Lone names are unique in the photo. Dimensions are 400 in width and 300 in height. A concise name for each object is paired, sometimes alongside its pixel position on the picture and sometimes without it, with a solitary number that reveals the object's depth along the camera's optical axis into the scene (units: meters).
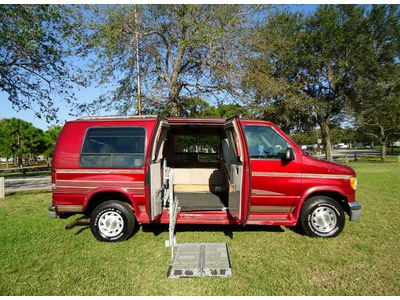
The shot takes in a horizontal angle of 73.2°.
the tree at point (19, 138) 33.69
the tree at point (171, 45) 10.98
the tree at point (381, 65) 19.80
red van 4.89
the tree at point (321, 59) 19.34
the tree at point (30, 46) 9.98
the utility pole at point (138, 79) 11.38
